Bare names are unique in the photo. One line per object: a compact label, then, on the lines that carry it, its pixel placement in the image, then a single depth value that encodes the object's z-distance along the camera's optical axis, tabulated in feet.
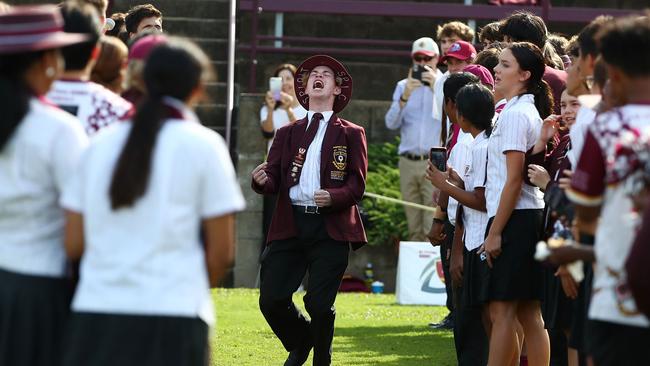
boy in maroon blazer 60.64
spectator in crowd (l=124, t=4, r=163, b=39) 64.90
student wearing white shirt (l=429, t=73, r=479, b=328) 59.93
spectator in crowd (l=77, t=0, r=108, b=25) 51.22
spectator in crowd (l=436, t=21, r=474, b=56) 82.69
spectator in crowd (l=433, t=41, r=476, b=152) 72.69
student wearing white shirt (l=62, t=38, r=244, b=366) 32.19
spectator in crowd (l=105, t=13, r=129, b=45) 65.36
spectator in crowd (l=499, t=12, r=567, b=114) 58.95
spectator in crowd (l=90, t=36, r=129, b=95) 42.39
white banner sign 95.66
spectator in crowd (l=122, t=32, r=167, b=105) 38.68
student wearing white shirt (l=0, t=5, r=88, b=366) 34.22
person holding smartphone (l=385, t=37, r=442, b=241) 102.73
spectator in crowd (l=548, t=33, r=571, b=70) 66.33
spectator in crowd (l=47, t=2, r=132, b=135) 38.37
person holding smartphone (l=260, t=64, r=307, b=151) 102.99
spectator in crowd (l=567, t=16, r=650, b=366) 33.24
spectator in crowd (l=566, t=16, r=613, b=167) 43.27
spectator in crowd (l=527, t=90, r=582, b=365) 50.65
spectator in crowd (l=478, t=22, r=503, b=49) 66.42
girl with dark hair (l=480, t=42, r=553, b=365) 52.60
